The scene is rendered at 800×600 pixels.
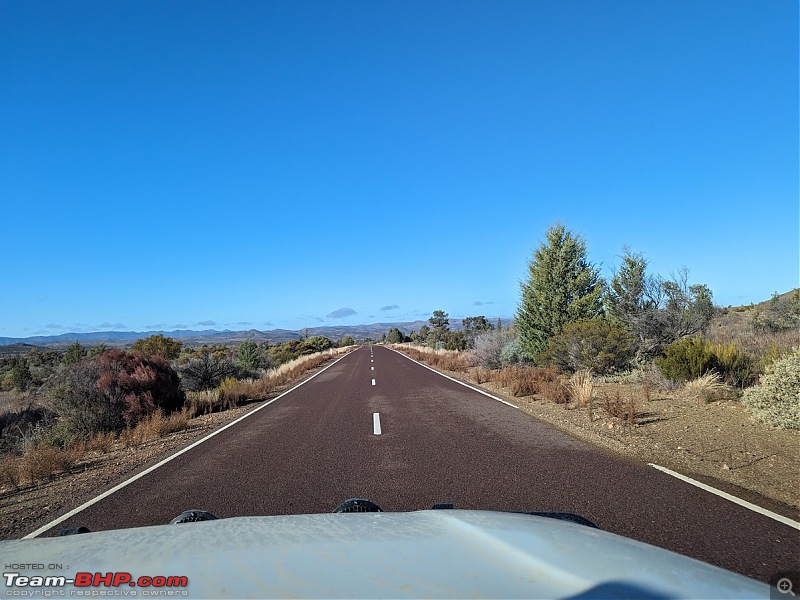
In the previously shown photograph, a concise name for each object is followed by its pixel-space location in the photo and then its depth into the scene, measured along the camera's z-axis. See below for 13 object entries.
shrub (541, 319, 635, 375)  16.52
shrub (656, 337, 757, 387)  12.70
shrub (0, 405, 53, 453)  11.50
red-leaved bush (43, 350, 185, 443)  11.91
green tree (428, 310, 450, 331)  90.81
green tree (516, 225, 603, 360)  21.58
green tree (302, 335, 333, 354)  72.35
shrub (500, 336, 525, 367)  23.27
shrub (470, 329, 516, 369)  25.48
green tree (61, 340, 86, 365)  27.99
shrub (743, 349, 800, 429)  8.36
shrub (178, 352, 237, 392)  20.55
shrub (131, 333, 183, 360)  40.75
